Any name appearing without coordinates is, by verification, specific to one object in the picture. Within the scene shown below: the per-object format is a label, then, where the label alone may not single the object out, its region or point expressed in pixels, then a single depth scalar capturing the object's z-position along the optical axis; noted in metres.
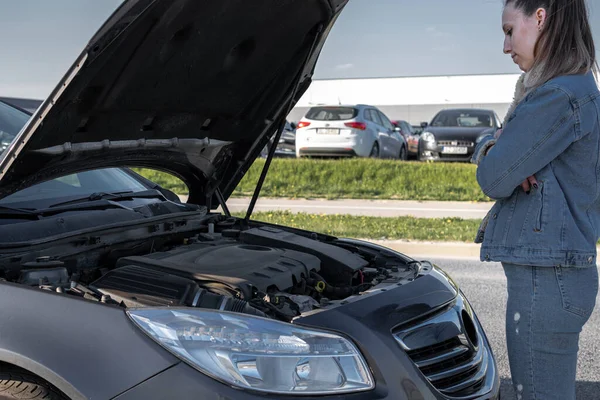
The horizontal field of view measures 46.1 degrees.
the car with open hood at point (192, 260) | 2.08
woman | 2.23
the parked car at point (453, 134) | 16.81
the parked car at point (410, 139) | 25.66
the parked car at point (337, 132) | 16.97
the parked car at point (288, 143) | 23.09
